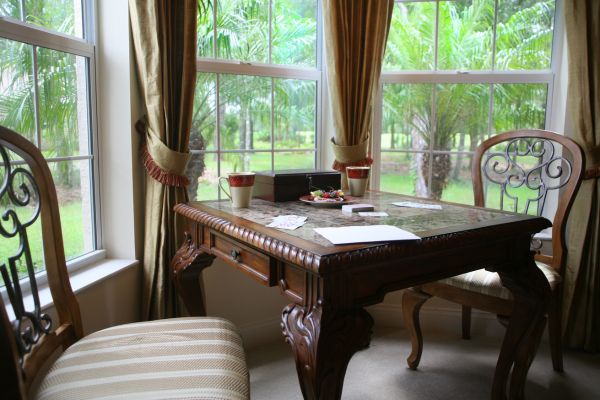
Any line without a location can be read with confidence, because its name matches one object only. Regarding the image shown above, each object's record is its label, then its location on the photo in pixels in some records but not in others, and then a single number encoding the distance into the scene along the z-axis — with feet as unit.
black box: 5.97
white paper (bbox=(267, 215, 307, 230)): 4.51
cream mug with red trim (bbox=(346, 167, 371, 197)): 6.33
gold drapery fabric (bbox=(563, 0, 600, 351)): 7.52
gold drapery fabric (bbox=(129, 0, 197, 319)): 6.12
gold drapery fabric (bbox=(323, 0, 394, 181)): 7.73
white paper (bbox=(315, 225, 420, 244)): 3.92
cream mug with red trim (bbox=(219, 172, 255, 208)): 5.41
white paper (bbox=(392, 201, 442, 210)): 5.75
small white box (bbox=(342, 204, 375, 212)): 5.38
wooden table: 3.66
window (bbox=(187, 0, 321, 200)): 7.47
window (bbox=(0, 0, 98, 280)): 5.08
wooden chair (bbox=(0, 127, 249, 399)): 3.38
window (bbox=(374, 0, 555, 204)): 8.25
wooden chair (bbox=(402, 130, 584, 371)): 6.35
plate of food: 5.66
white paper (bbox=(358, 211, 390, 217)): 5.19
